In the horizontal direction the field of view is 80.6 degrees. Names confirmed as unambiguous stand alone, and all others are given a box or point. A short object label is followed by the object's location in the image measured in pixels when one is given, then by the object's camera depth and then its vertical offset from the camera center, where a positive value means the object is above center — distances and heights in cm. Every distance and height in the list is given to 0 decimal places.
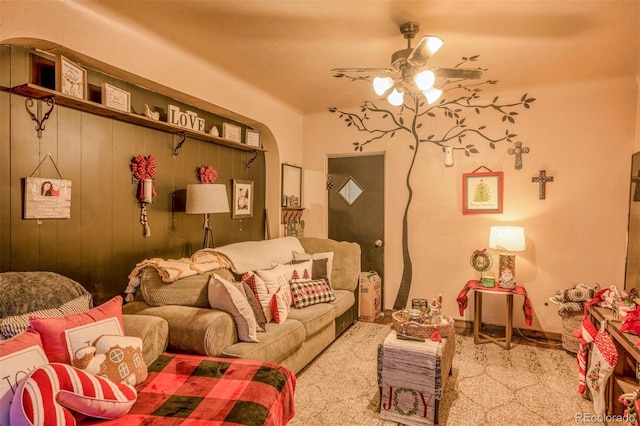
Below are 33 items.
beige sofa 228 -76
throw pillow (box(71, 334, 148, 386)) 167 -70
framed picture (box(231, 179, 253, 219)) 402 +10
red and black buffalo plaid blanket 158 -87
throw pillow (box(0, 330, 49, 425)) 134 -60
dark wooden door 470 +7
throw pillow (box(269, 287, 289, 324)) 286 -76
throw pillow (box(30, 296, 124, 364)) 165 -58
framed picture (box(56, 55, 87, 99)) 216 +76
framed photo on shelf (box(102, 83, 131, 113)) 245 +73
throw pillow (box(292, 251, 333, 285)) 389 -50
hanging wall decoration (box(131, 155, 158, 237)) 286 +21
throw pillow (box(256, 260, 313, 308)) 302 -58
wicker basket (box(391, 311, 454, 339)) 250 -79
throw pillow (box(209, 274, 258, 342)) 245 -64
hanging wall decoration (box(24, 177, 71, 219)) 215 +5
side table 358 -94
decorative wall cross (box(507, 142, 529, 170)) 400 +64
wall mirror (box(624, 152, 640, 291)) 344 -18
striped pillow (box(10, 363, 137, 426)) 131 -72
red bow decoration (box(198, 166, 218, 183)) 354 +32
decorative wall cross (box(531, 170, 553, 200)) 390 +32
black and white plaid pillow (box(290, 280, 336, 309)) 329 -76
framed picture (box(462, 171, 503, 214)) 412 +21
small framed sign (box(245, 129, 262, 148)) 411 +78
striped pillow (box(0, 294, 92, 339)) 168 -54
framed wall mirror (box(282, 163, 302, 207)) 459 +30
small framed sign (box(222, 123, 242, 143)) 370 +77
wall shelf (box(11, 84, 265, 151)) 206 +63
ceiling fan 237 +92
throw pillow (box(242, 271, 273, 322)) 287 -63
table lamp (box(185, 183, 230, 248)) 305 +7
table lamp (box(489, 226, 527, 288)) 365 -29
